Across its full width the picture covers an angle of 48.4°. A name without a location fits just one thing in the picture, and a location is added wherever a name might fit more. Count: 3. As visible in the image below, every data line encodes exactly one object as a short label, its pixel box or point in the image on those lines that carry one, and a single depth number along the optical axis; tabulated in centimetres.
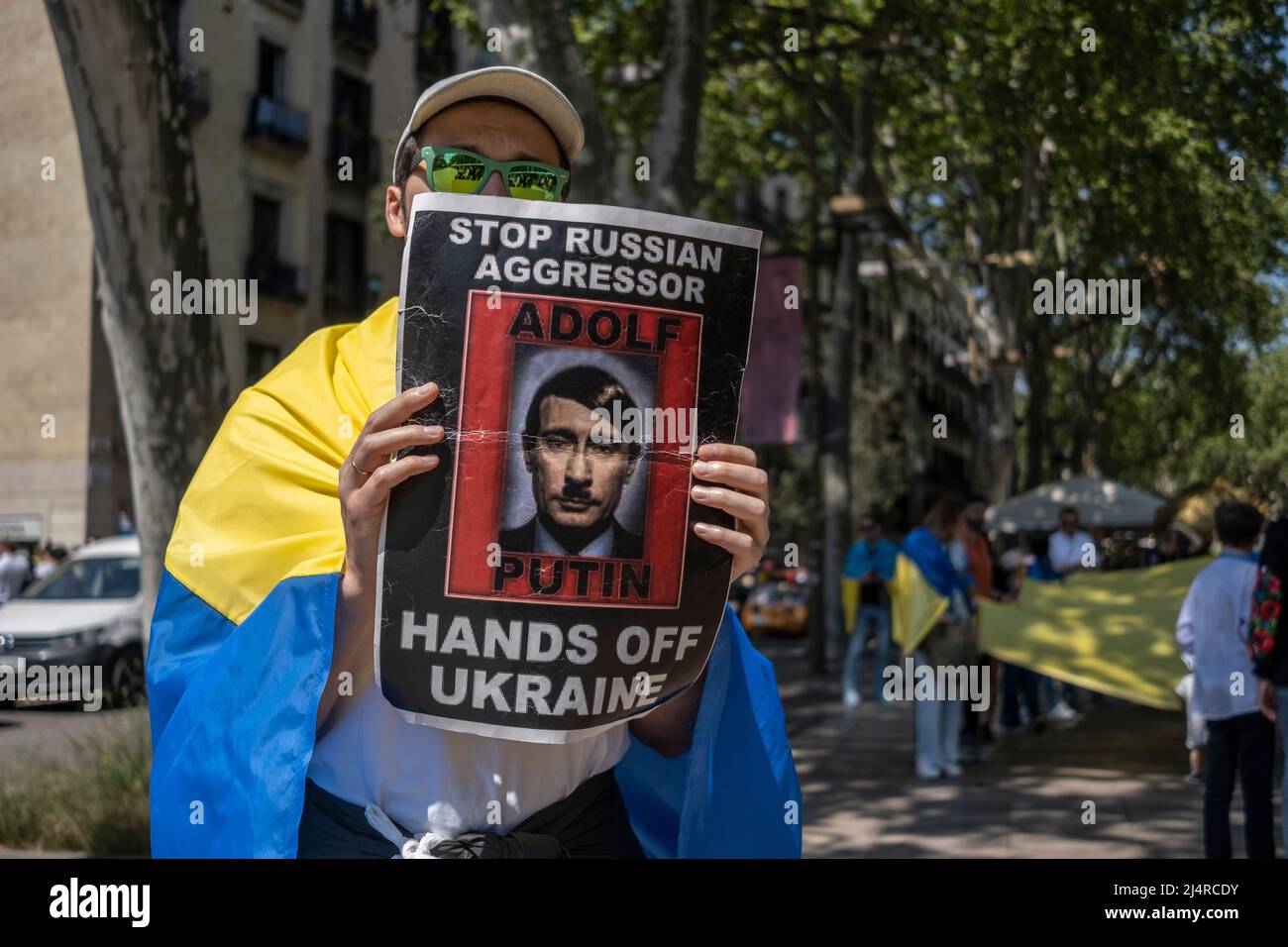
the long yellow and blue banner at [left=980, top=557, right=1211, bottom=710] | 1054
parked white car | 1406
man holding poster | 160
